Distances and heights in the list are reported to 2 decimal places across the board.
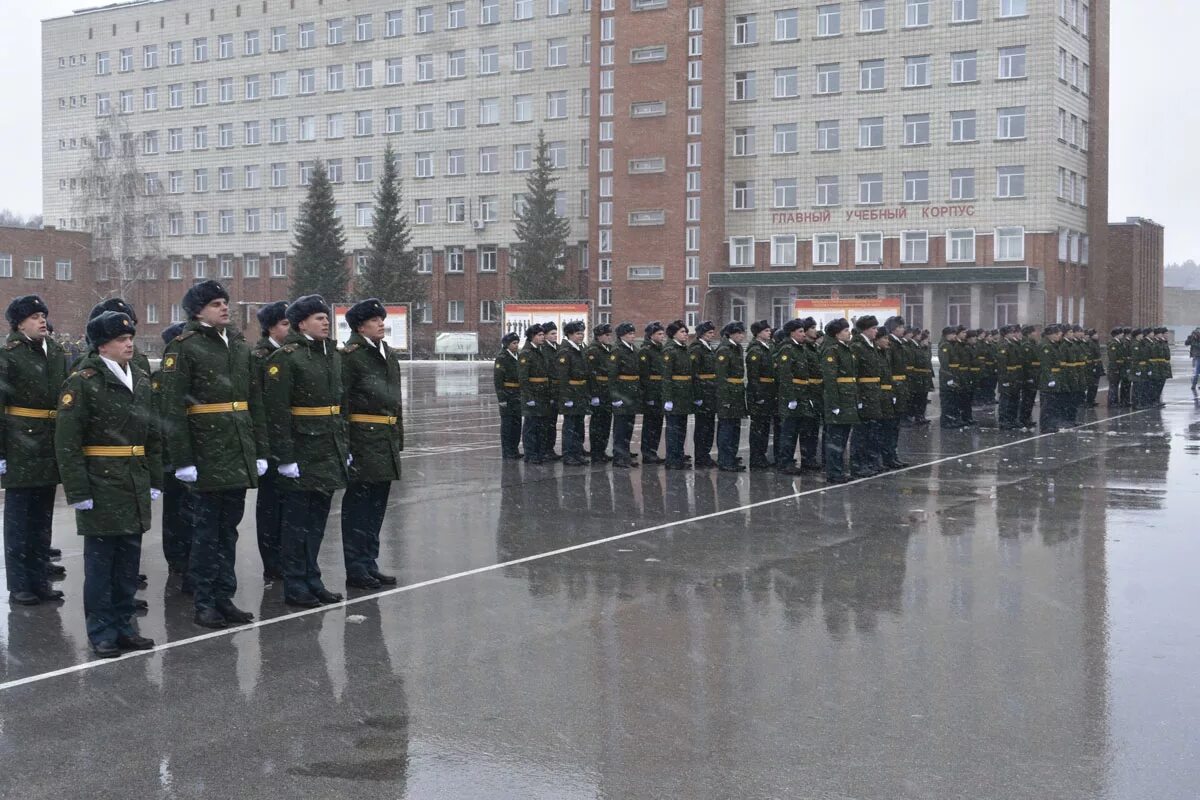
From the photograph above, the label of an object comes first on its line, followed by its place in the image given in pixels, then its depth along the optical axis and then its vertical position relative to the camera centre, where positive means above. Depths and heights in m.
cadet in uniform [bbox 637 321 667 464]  18.16 -0.73
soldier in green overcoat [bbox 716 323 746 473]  17.05 -0.80
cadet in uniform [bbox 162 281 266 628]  8.48 -0.59
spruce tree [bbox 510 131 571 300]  70.06 +5.09
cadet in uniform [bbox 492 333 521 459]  18.73 -0.78
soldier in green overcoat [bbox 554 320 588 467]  18.06 -0.75
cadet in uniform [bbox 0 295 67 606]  9.22 -0.76
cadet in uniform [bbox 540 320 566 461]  18.25 -0.89
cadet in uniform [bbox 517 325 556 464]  18.05 -0.75
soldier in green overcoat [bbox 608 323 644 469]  17.95 -0.75
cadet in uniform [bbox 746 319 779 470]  17.19 -0.71
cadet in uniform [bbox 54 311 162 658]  7.70 -0.79
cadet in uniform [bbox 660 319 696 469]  17.56 -0.60
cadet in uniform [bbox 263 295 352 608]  9.06 -0.66
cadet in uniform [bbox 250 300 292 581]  9.94 -1.28
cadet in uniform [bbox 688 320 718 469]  17.64 -0.73
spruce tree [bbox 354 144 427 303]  70.94 +4.47
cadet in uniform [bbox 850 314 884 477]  16.22 -0.74
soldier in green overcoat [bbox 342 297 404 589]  9.69 -0.71
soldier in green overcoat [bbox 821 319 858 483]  15.92 -0.68
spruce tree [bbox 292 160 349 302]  71.75 +5.08
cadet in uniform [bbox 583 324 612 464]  18.30 -0.47
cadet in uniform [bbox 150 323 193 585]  9.99 -1.37
